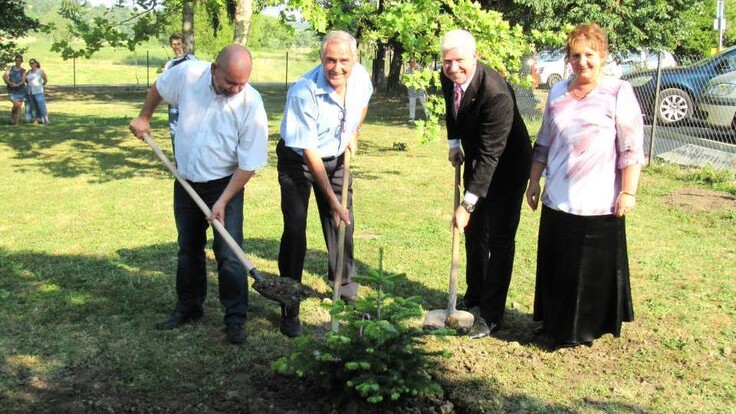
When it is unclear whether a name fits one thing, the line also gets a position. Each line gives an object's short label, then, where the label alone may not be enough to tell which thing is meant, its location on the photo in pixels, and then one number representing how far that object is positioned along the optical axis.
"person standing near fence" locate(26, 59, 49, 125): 17.52
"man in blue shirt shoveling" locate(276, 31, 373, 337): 4.22
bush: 3.27
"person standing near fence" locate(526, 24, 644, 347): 3.90
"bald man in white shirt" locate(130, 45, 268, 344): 4.14
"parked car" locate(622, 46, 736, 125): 12.19
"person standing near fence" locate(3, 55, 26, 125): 17.61
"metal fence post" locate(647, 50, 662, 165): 10.68
